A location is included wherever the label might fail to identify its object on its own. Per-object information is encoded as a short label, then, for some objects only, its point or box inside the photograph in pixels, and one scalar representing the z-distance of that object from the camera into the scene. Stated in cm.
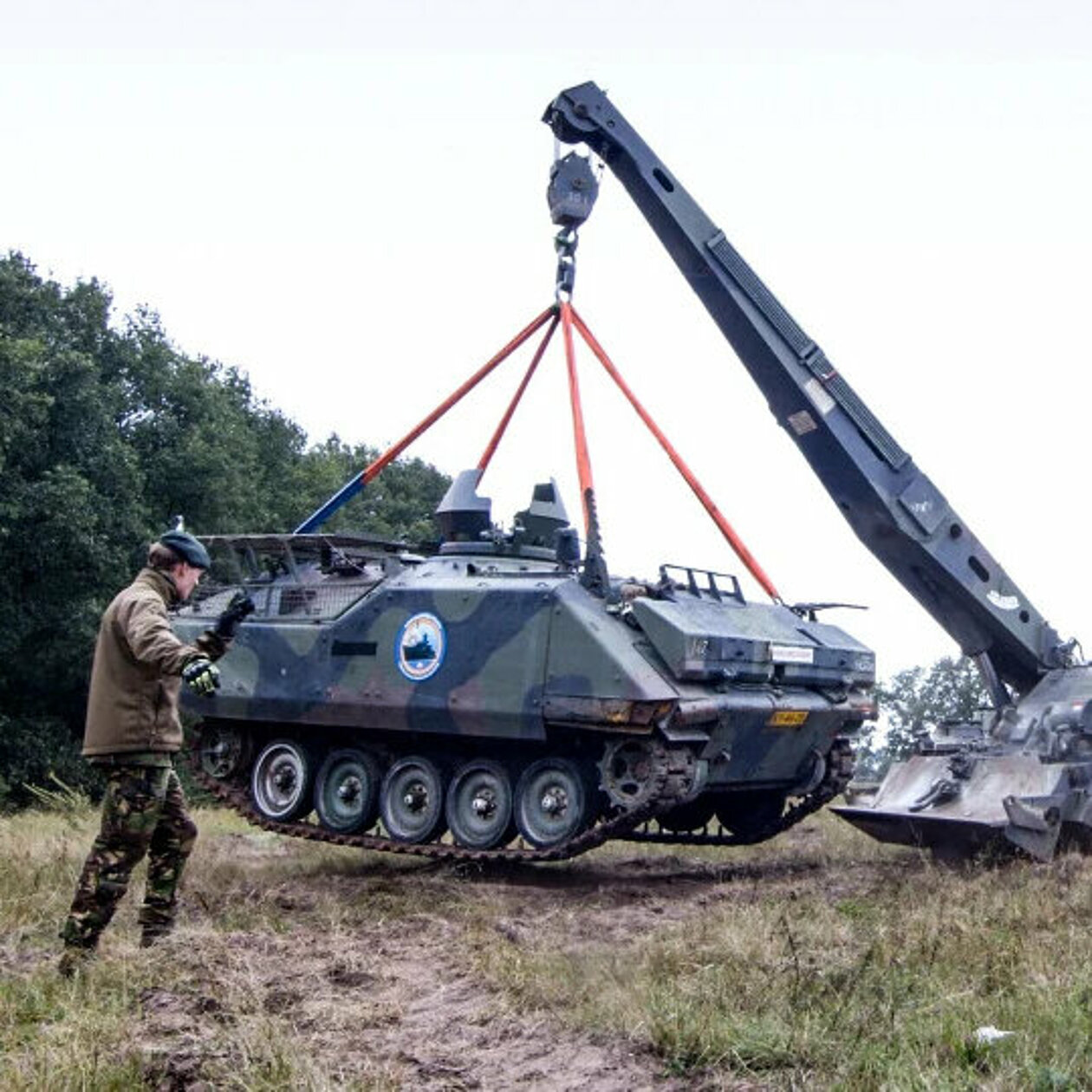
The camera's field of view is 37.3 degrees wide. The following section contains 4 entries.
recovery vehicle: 1184
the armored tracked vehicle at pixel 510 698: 1023
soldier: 665
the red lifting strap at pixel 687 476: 1120
